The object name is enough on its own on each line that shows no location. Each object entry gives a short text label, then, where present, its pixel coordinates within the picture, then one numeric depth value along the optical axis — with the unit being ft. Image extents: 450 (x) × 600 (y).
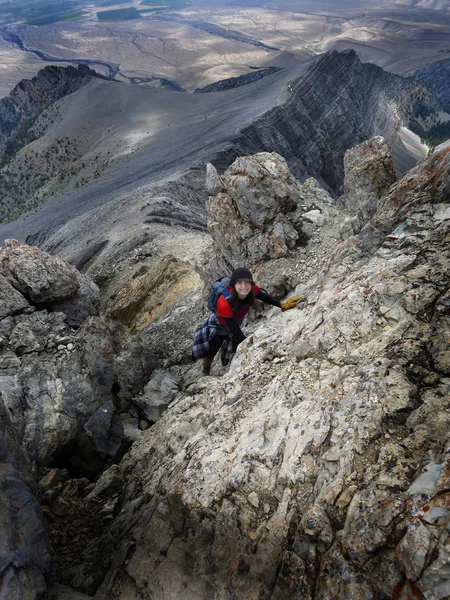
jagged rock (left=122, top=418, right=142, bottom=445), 26.59
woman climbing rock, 22.61
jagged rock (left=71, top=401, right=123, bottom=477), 25.08
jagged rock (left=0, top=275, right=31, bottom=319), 32.12
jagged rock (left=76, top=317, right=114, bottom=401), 28.40
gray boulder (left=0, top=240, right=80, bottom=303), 34.96
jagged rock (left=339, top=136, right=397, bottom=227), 30.12
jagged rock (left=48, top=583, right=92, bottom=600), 15.48
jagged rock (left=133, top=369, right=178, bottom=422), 28.96
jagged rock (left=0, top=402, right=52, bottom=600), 13.82
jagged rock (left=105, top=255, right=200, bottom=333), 50.27
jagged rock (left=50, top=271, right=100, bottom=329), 37.27
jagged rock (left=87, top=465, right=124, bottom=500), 21.86
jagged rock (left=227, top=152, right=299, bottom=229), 34.09
